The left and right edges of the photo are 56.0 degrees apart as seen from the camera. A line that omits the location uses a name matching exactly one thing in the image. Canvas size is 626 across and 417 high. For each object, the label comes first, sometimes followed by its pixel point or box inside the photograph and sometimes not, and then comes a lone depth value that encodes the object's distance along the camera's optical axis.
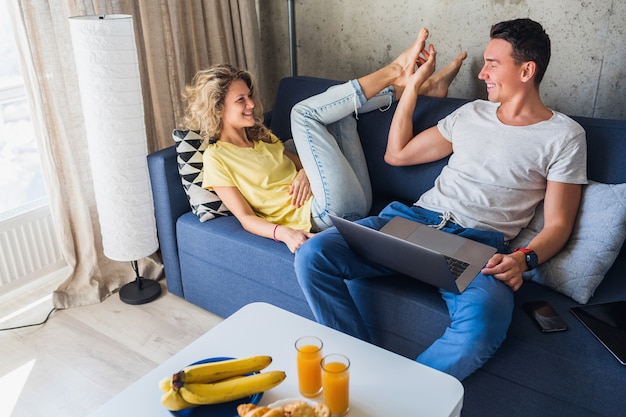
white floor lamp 2.12
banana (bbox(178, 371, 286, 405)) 1.28
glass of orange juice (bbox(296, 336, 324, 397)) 1.34
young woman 2.21
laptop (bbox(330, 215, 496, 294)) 1.59
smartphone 1.66
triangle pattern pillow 2.32
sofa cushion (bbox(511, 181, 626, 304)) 1.80
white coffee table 1.34
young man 1.86
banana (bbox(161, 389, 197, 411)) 1.28
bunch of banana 1.28
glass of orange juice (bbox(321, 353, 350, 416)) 1.28
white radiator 2.48
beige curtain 2.36
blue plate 1.31
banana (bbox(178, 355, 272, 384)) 1.31
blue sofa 1.58
